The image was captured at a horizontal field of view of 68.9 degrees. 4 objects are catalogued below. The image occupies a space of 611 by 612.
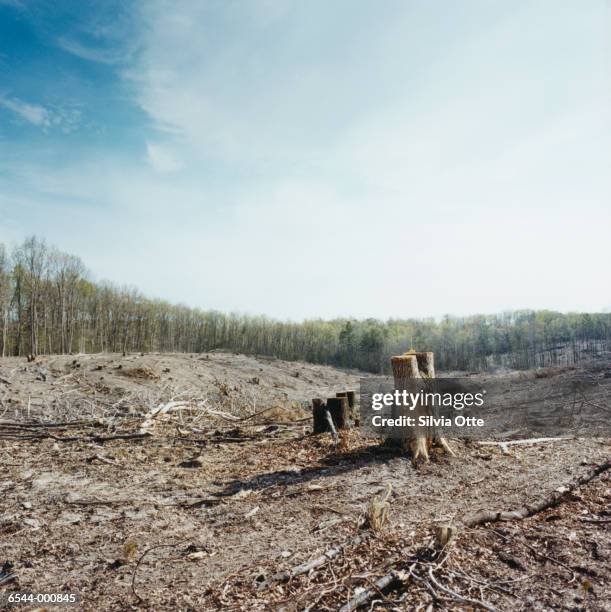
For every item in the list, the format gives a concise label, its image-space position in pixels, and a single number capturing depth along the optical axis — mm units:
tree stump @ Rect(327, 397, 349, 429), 9703
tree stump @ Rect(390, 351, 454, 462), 6945
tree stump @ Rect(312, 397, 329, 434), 9430
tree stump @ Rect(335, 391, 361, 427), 10727
